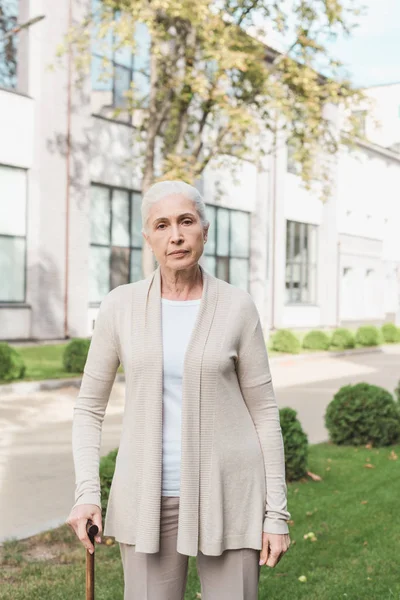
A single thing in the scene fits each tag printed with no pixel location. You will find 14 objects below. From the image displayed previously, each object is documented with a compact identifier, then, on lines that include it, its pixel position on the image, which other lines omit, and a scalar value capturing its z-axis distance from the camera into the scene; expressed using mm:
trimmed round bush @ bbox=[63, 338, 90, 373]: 15906
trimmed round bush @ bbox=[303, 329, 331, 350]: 25719
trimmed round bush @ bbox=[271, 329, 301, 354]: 24062
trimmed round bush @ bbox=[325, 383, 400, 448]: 9242
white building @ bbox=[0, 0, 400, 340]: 20281
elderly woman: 2443
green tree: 15578
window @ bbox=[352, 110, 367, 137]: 17442
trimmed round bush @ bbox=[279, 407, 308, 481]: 7402
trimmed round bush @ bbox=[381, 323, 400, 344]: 31453
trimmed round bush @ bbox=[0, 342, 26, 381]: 14328
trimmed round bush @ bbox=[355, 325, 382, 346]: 28922
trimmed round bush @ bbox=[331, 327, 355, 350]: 27062
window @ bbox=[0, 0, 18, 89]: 20752
